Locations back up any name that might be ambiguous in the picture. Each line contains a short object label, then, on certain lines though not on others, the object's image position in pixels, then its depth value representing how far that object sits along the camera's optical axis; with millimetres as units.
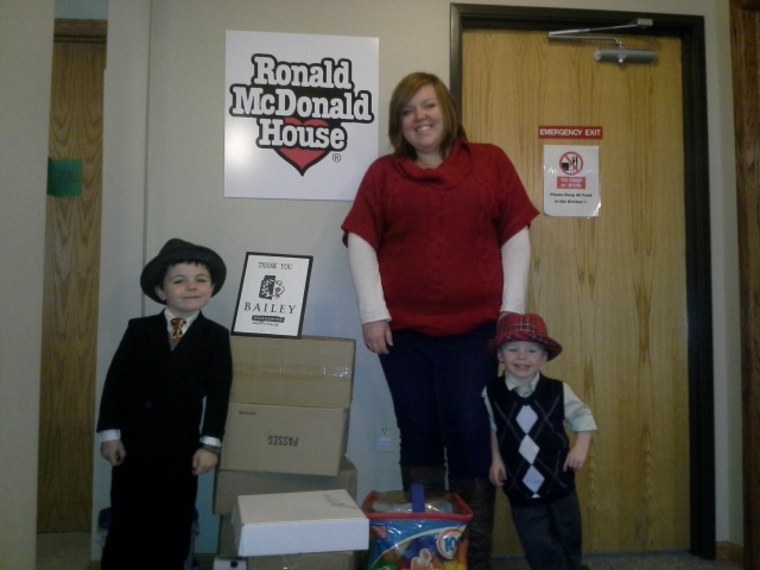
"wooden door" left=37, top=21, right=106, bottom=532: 2465
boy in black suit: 1614
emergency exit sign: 2264
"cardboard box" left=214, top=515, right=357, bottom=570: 1362
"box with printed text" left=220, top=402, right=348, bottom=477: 1648
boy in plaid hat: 1632
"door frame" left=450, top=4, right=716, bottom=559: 2217
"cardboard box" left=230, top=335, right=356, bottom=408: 1671
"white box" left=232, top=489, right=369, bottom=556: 1329
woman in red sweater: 1659
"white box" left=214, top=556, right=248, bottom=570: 1676
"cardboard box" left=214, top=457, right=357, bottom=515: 1663
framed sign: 1744
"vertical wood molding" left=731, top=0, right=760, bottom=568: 2062
